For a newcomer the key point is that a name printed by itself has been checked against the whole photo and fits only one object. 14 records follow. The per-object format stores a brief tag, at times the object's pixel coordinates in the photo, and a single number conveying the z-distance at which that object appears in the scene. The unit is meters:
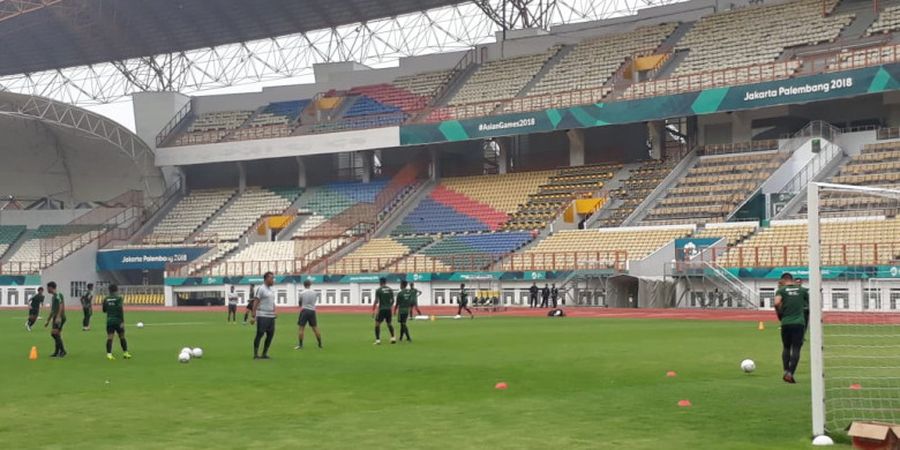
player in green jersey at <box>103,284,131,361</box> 24.66
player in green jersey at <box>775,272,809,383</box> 17.67
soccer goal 13.01
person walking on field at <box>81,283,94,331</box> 39.03
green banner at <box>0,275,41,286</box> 72.50
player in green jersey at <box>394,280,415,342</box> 29.22
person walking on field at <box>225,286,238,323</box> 44.92
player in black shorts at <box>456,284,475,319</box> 48.28
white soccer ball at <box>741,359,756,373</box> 19.12
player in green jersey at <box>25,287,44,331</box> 34.66
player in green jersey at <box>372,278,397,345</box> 28.61
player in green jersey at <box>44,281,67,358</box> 25.62
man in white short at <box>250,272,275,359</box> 24.22
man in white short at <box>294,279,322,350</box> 26.68
